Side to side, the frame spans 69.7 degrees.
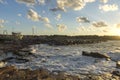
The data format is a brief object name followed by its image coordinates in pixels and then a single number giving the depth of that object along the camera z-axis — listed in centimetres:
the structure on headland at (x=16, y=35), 5253
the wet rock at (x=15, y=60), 1477
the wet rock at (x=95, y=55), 1796
